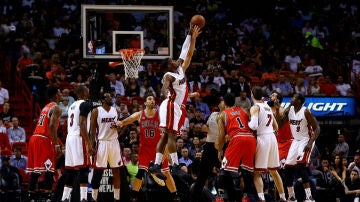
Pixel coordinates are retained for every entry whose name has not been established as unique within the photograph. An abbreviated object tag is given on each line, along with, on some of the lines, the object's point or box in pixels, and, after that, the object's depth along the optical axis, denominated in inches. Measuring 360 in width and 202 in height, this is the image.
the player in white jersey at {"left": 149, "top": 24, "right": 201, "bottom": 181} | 552.8
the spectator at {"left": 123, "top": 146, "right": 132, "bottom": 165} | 728.2
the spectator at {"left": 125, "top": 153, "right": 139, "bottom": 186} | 709.9
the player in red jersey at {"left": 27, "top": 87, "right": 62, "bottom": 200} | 599.5
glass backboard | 682.2
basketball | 572.4
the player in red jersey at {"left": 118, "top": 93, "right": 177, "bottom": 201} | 613.9
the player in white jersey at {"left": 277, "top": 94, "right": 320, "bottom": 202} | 595.8
